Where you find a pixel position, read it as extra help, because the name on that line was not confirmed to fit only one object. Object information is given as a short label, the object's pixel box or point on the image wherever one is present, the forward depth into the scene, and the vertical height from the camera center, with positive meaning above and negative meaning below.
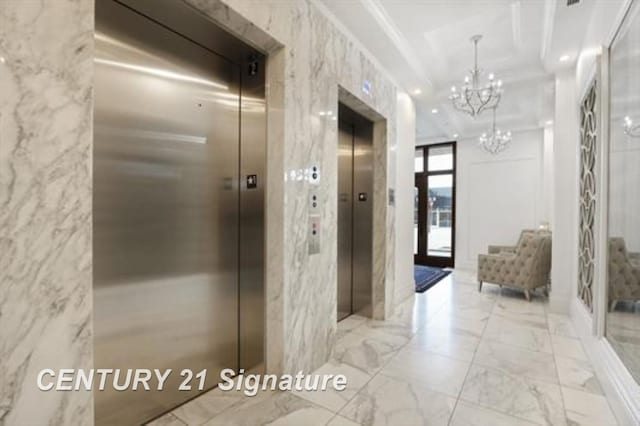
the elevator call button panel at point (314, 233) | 2.74 -0.19
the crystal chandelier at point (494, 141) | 6.16 +1.44
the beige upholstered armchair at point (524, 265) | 5.07 -0.87
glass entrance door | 8.30 +0.22
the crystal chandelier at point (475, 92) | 4.05 +1.62
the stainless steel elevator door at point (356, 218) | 4.11 -0.07
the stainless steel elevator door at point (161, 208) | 1.86 +0.02
